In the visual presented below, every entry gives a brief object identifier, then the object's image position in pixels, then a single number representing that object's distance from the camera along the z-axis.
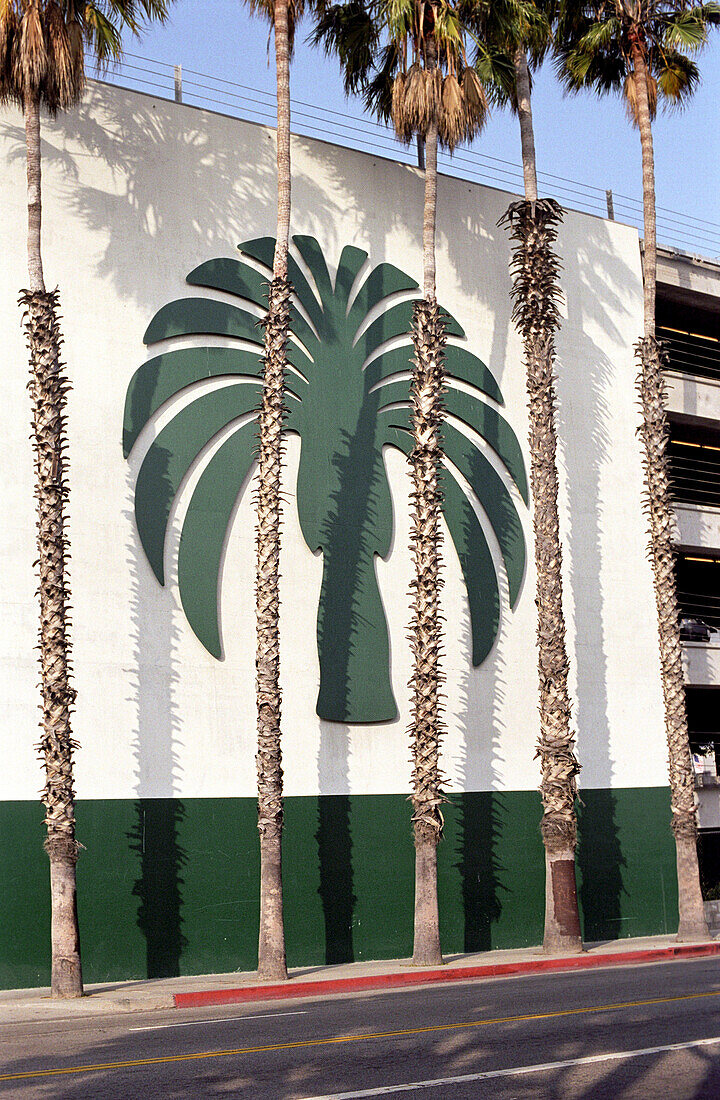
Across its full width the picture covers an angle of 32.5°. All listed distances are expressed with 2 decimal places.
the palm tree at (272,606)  17.56
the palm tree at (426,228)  19.20
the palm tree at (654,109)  23.30
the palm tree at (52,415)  15.94
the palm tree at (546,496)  20.75
